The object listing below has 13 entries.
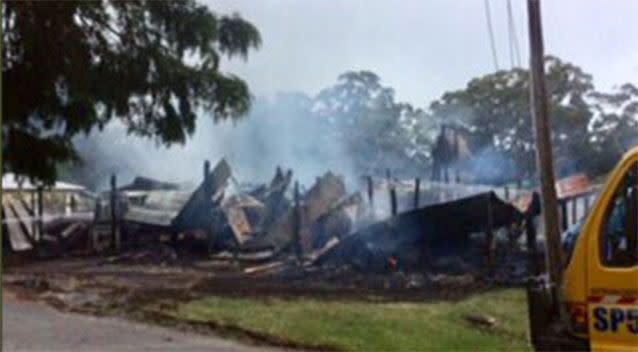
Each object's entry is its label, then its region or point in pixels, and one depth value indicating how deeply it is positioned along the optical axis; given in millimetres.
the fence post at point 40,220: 25403
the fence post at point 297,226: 21333
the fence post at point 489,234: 17219
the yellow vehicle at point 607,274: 5777
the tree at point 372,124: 45406
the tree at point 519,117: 33988
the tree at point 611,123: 27344
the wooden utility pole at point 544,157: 7303
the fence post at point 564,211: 10375
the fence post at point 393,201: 20656
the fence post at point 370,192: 22828
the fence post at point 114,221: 24438
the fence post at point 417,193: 21547
